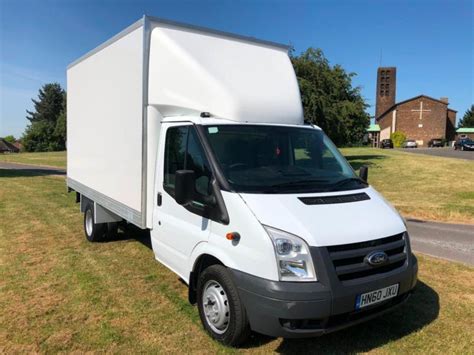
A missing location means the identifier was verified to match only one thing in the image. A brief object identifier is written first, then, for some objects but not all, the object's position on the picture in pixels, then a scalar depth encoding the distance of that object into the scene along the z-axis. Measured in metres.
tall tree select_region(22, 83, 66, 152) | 81.44
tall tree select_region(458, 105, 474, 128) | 103.75
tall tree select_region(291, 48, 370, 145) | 20.98
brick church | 85.31
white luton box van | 3.37
